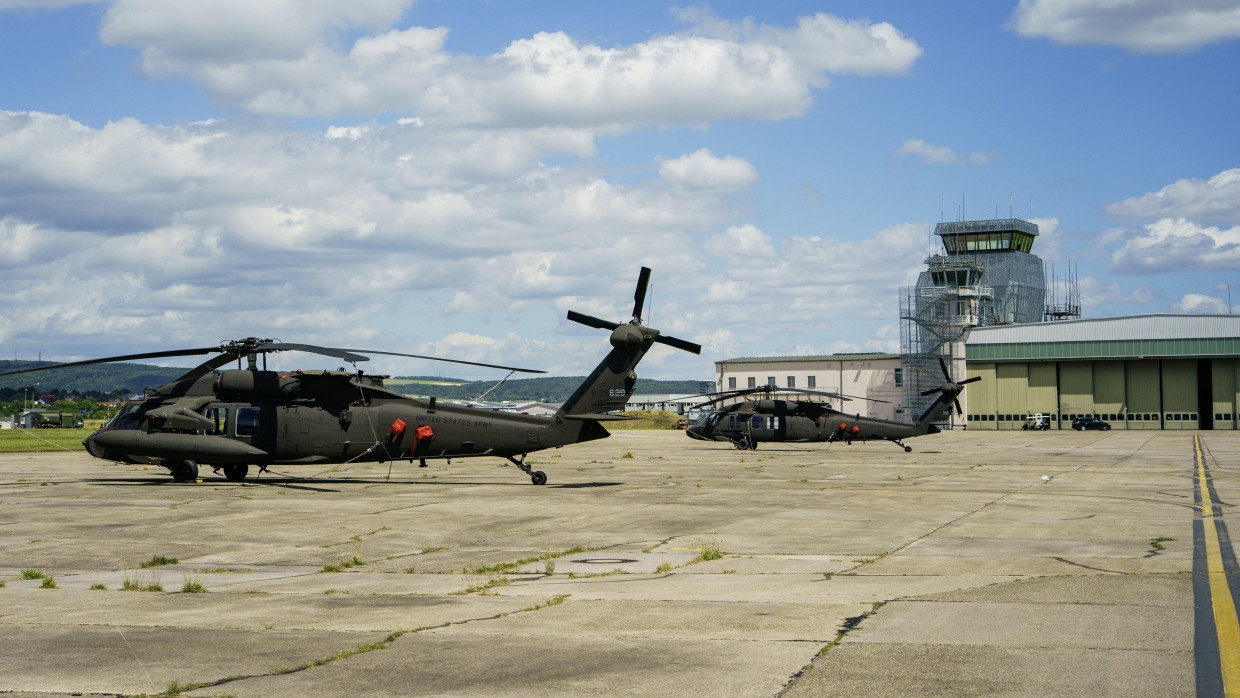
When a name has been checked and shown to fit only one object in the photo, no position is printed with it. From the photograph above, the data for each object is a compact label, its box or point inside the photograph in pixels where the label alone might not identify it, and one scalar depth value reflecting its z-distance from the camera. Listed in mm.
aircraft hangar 109625
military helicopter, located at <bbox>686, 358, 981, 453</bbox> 54000
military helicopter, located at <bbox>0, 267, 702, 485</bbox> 29469
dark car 107162
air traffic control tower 124062
